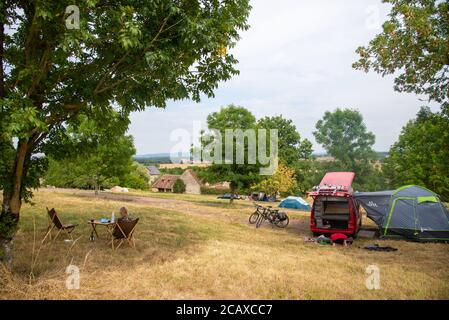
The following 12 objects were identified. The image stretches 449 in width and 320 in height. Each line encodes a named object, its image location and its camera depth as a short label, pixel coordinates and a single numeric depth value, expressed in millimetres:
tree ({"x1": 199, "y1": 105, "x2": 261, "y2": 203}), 25922
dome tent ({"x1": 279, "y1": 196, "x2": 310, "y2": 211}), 30438
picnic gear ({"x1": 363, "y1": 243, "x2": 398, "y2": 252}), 10719
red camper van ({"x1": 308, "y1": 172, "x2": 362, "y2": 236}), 12117
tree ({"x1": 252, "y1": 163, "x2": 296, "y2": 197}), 41031
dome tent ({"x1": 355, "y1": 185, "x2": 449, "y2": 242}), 12195
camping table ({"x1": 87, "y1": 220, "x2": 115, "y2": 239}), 9458
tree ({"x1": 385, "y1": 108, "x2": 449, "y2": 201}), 26020
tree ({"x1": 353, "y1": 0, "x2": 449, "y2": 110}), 10547
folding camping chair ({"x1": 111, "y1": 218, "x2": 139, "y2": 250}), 8789
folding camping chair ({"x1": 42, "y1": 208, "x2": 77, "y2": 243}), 9312
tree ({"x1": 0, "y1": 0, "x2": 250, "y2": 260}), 5512
